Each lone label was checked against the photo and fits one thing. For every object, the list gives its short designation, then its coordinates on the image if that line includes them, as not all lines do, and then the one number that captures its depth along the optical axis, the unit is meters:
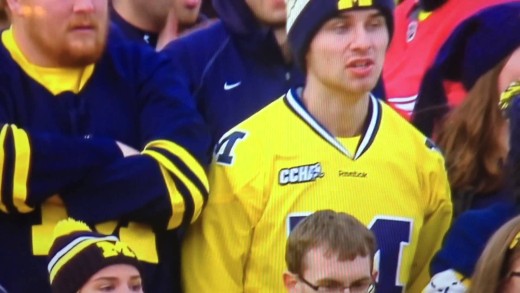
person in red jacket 9.77
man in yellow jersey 7.83
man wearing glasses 7.25
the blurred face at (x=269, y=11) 8.79
